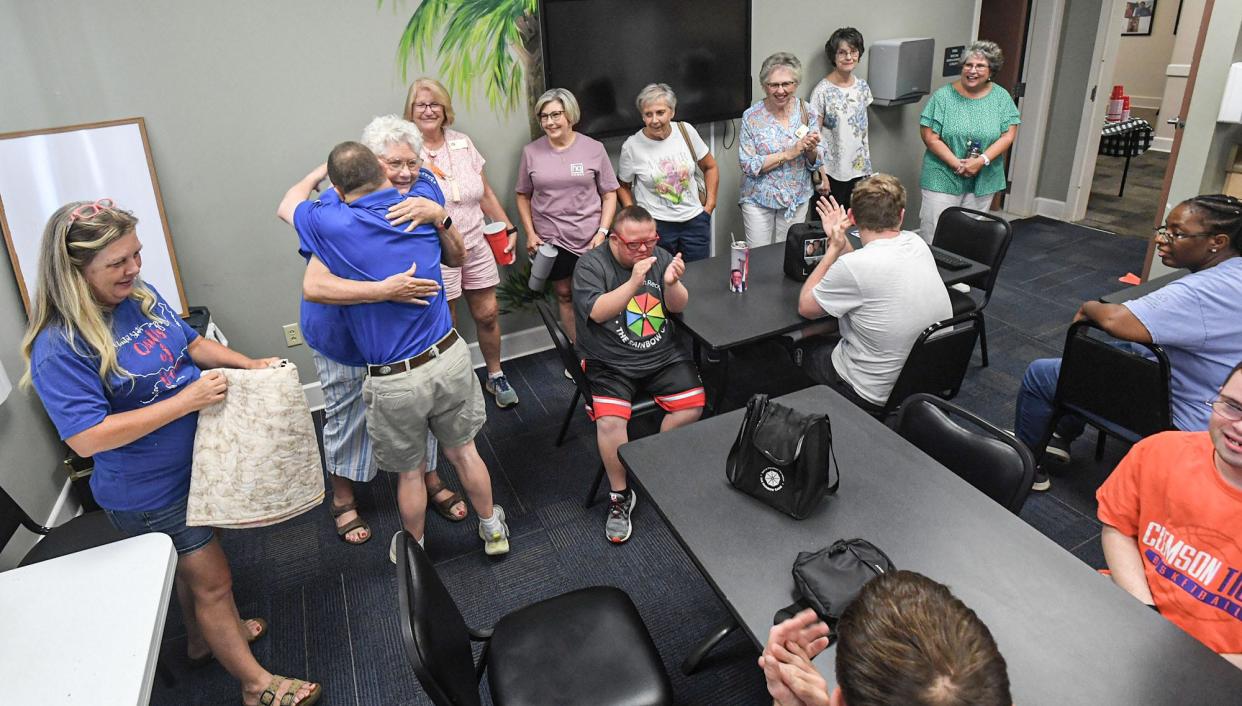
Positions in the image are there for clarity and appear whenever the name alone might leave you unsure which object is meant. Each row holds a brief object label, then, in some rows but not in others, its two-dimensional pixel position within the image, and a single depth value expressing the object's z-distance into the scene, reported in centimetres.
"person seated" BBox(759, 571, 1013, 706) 92
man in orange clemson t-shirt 158
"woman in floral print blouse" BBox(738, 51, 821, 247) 408
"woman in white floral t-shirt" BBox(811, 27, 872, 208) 463
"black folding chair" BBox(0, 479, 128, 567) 219
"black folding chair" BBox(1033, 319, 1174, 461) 238
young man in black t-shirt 287
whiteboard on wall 310
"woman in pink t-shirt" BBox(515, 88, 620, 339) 374
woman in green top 446
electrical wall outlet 395
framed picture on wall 822
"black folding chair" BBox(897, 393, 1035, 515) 195
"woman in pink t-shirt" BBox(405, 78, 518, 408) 350
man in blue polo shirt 218
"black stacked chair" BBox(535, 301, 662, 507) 287
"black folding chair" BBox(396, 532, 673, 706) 155
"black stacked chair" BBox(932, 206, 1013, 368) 359
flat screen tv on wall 398
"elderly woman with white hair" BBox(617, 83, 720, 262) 391
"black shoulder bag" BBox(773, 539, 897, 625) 154
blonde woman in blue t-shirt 170
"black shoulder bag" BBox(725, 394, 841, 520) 180
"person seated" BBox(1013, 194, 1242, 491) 231
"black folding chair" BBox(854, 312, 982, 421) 268
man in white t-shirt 265
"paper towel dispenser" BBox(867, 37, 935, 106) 495
